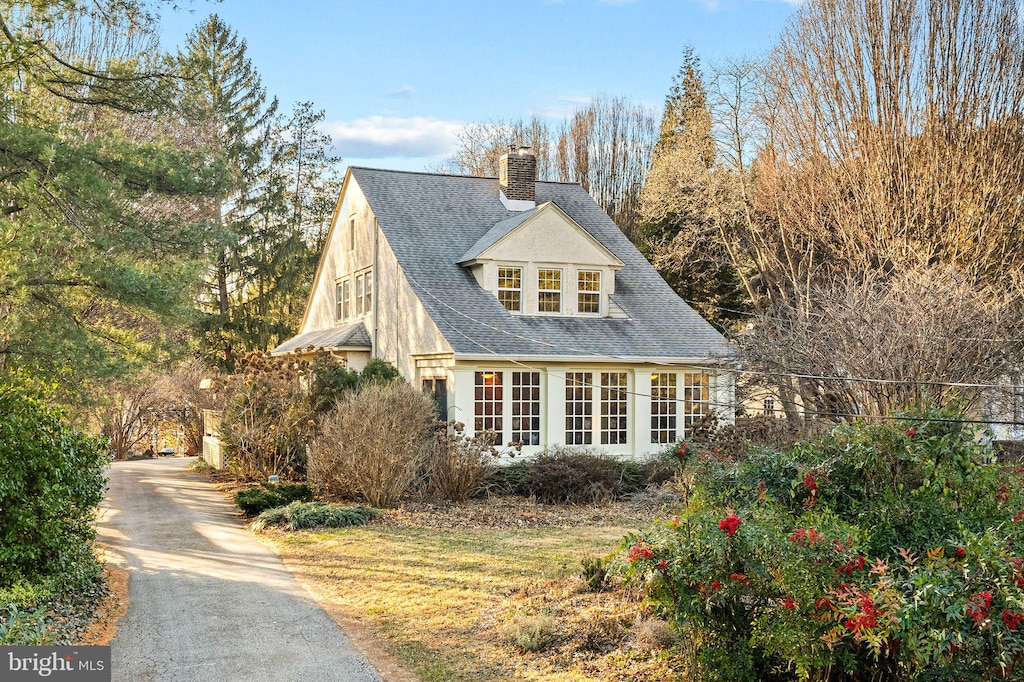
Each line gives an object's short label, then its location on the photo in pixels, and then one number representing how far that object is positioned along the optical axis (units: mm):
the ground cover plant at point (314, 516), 14656
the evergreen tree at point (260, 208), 34969
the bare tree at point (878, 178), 15922
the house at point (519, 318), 20359
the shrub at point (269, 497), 15852
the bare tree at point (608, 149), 44781
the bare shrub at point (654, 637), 7668
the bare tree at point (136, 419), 29562
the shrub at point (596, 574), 9828
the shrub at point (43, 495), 8656
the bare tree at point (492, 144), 42344
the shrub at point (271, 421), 19203
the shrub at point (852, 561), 5148
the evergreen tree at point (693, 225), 29406
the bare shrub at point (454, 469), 17141
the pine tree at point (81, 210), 12766
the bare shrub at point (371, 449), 16188
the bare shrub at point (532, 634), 7984
